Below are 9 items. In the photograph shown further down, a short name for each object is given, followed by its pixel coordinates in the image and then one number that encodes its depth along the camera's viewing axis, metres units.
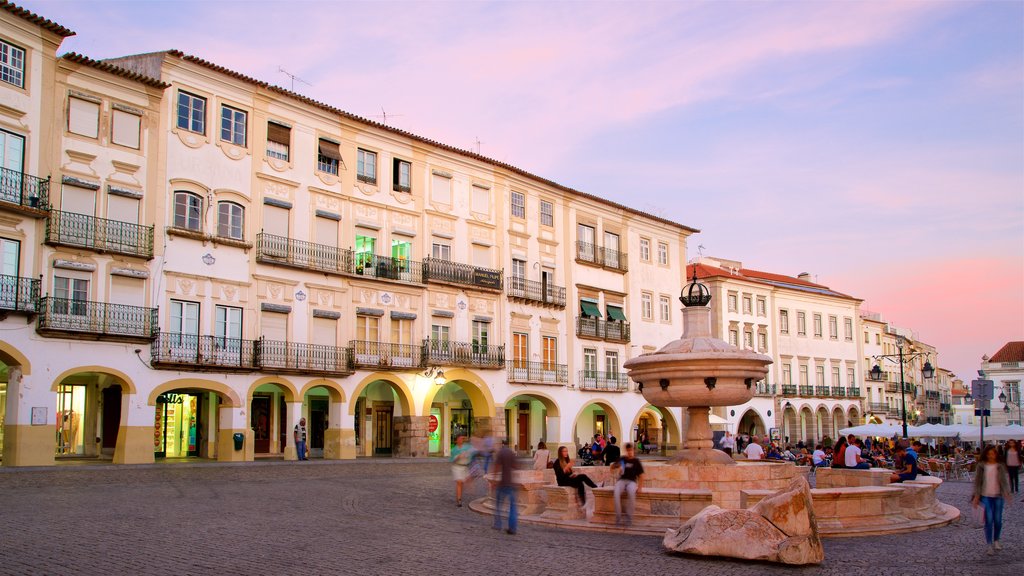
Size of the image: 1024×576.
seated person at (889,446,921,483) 17.78
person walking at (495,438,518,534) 13.28
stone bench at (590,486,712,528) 13.52
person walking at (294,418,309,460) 31.52
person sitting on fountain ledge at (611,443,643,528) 13.52
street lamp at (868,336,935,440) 36.88
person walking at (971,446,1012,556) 11.59
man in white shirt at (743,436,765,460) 24.33
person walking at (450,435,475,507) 16.64
